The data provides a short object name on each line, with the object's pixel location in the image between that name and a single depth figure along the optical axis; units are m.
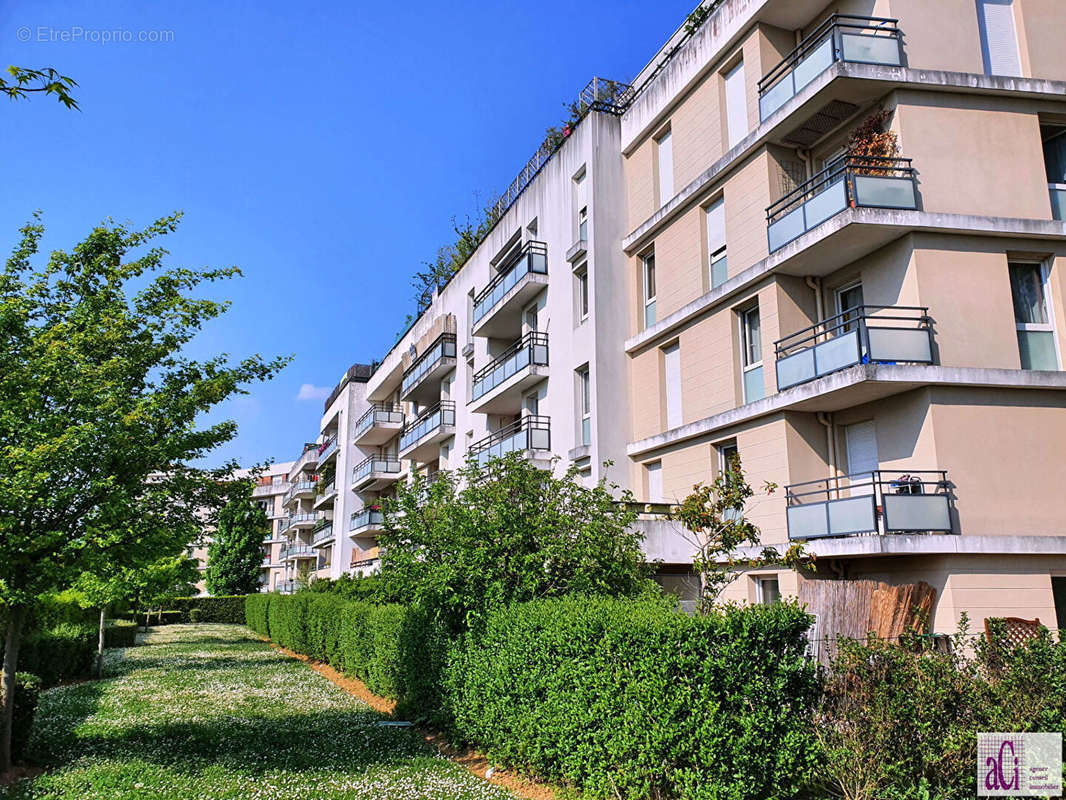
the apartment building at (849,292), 13.39
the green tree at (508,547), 12.42
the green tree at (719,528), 11.70
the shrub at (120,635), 33.41
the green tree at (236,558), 60.91
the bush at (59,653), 19.91
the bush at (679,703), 7.54
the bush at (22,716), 10.98
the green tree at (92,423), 9.62
